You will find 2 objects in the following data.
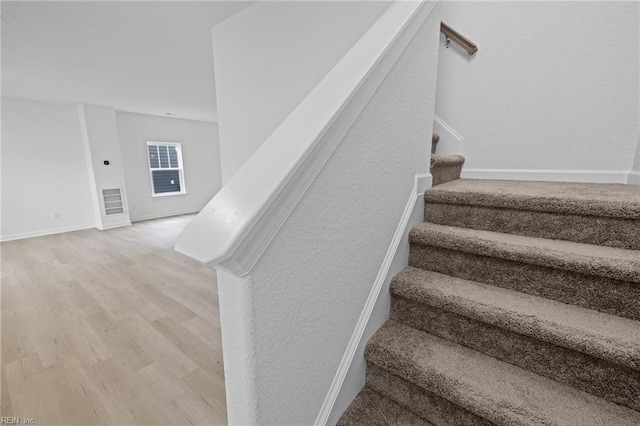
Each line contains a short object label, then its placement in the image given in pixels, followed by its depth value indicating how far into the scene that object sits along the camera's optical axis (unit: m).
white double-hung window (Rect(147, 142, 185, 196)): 6.23
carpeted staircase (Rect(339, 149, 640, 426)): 0.74
